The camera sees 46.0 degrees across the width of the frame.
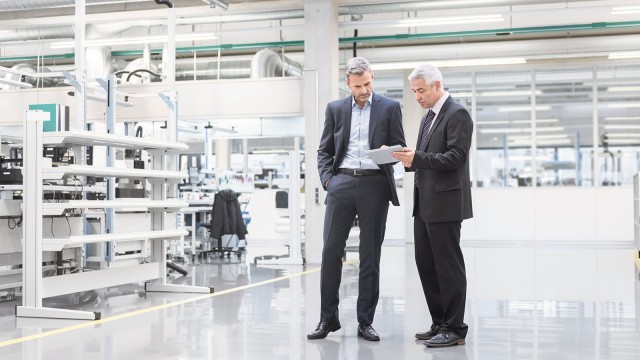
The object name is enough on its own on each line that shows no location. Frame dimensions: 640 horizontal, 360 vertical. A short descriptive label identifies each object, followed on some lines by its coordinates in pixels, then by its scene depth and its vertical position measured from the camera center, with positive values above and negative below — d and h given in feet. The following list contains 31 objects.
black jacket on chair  31.32 -1.26
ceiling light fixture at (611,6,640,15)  29.63 +6.93
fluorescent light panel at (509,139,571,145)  44.70 +2.54
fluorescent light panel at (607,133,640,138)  43.80 +2.86
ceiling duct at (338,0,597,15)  30.09 +7.30
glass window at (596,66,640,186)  43.65 +3.49
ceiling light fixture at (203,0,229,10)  29.55 +7.23
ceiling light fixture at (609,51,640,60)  37.06 +6.50
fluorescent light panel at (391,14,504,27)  29.71 +6.57
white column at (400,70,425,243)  44.78 +3.46
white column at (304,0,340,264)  29.68 +3.82
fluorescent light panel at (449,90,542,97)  45.03 +5.50
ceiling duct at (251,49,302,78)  33.88 +5.55
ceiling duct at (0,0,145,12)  29.01 +7.08
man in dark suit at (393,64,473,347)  11.49 -0.08
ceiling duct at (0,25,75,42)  34.01 +7.07
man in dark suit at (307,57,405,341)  12.19 -0.11
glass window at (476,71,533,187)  45.11 +3.55
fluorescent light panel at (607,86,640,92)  43.75 +5.57
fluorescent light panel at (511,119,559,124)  44.93 +3.79
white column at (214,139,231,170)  49.96 +2.11
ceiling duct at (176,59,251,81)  35.70 +5.61
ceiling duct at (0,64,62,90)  38.58 +5.57
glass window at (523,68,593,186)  44.34 +3.29
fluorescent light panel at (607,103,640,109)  43.75 +4.61
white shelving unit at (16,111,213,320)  15.07 -0.51
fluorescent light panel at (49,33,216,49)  31.40 +6.23
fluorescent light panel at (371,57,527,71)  37.06 +6.12
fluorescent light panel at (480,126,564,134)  44.96 +3.29
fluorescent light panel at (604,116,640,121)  43.78 +3.86
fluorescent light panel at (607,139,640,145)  43.80 +2.50
